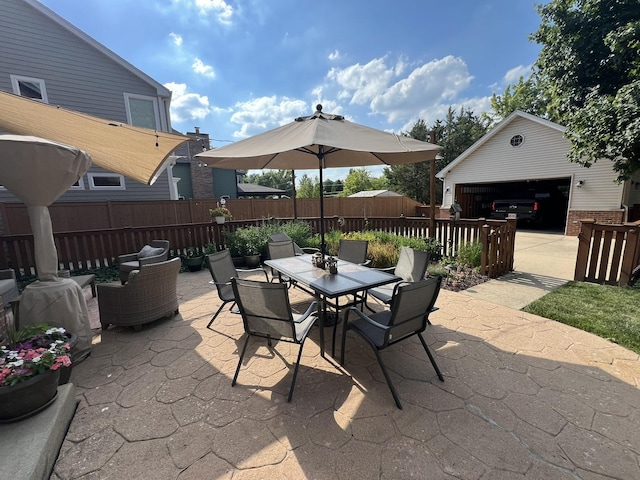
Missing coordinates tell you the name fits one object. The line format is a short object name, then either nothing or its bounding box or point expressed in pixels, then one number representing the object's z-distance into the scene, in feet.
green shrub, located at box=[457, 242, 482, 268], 17.32
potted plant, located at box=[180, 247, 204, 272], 20.25
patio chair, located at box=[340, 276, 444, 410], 6.88
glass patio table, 8.74
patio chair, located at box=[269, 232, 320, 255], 16.63
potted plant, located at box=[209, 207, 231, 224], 24.04
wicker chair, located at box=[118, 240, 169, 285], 15.60
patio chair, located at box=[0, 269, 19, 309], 10.96
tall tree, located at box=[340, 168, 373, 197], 95.45
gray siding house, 24.93
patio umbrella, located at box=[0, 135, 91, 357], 7.57
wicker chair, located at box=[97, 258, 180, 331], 10.45
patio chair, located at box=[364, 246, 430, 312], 10.87
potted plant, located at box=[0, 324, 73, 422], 5.44
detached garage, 31.40
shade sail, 9.52
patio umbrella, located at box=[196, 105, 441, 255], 8.19
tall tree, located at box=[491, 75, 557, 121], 72.43
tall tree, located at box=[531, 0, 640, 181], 23.04
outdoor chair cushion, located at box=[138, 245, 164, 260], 16.77
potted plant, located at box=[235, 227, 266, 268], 21.13
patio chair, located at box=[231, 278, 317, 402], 7.22
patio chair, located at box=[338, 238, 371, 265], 13.75
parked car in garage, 39.75
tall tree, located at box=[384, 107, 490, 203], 72.69
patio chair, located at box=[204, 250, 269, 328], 10.91
